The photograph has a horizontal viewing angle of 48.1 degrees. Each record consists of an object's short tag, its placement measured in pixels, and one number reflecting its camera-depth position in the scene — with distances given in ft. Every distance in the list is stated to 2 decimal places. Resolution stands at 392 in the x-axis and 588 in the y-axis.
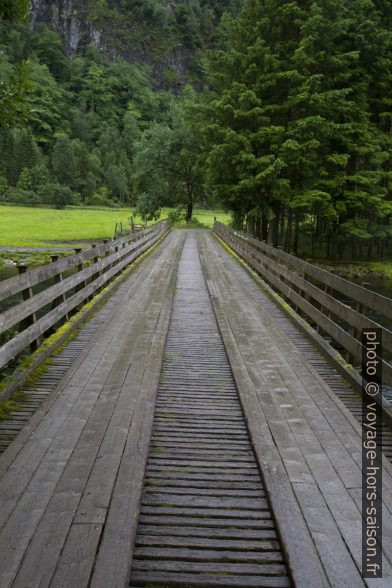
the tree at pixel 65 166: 315.37
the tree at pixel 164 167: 140.67
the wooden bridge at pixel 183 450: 8.31
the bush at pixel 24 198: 257.05
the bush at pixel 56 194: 253.85
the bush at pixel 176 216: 154.61
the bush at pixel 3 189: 259.39
